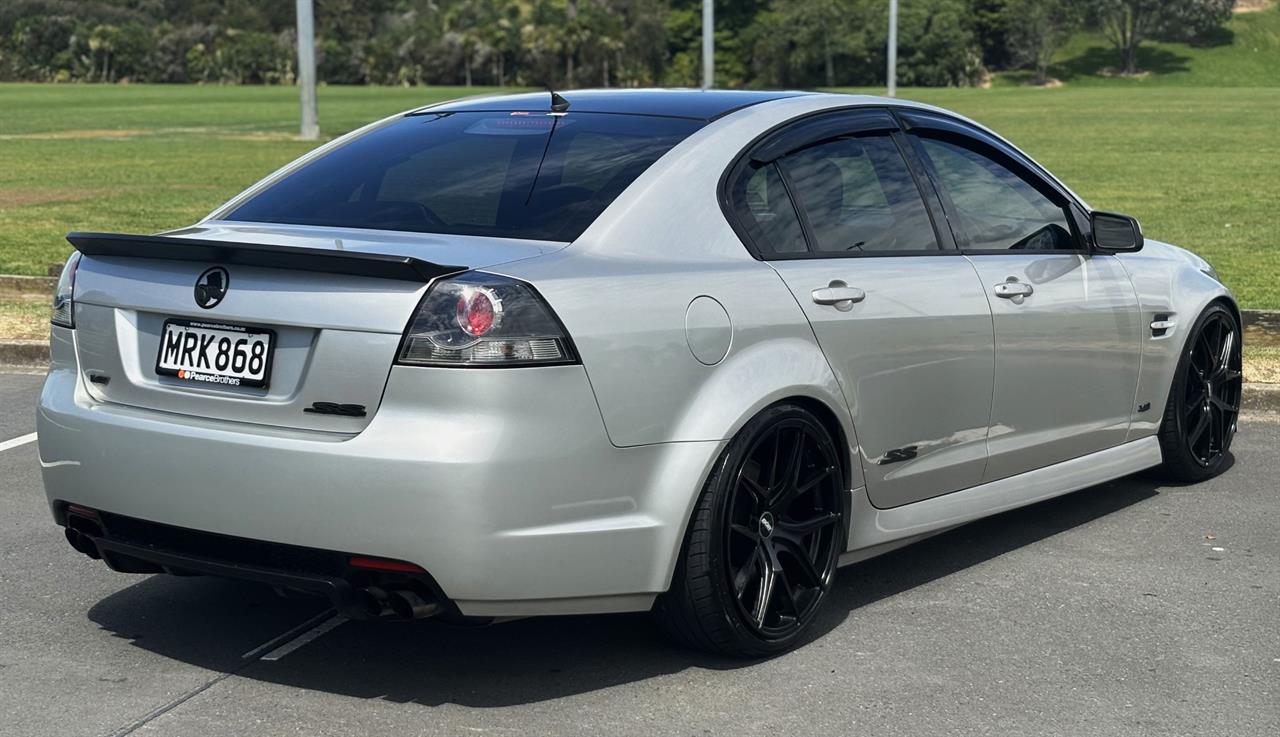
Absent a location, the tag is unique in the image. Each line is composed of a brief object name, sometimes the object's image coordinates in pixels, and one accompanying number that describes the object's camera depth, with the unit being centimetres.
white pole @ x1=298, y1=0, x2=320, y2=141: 4078
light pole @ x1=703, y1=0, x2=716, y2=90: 3809
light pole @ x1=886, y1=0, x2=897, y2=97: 7456
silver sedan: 395
